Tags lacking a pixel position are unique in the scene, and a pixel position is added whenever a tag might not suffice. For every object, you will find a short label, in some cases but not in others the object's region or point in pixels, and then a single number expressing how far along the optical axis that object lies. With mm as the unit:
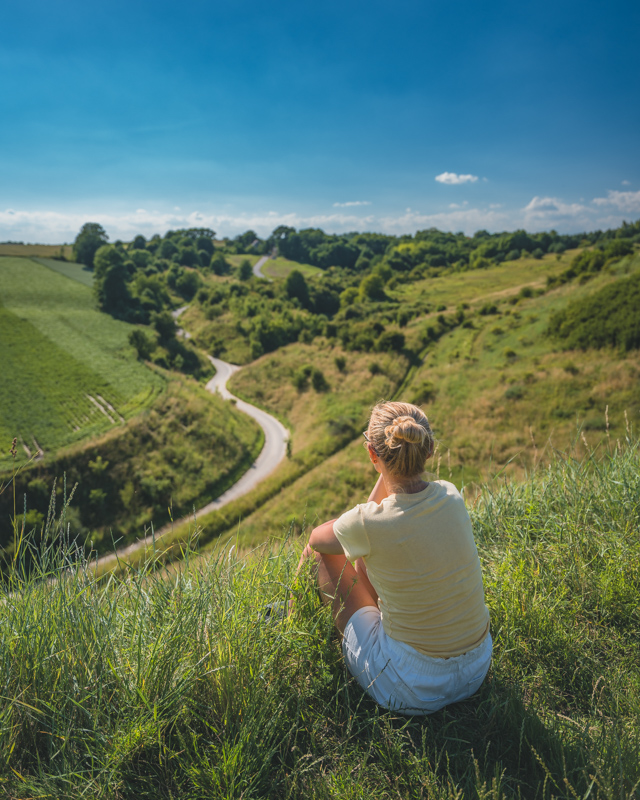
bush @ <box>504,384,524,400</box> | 27438
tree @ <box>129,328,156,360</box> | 43434
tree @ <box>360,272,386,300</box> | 79500
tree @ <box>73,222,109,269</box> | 73000
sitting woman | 1964
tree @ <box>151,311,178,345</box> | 50562
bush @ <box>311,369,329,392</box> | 43688
